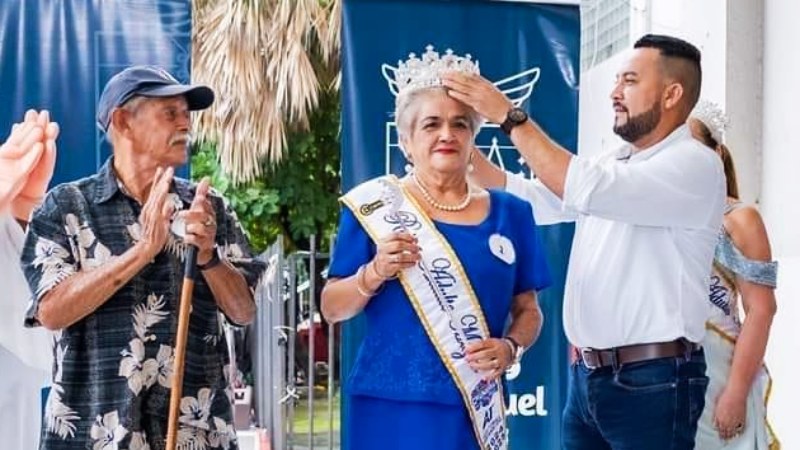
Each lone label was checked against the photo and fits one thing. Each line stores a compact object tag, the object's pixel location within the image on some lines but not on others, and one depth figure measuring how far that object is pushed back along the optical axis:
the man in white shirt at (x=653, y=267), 2.91
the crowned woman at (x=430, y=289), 2.74
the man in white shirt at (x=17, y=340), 3.65
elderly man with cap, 2.48
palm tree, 8.96
